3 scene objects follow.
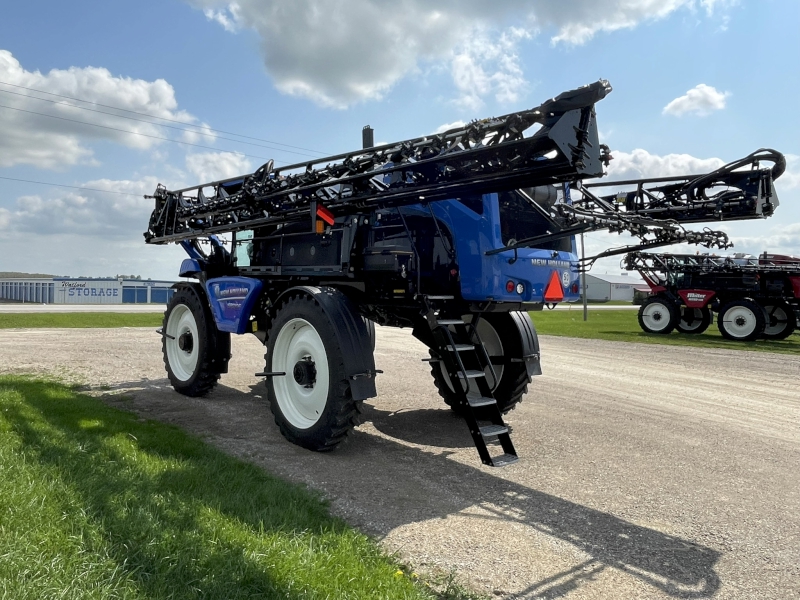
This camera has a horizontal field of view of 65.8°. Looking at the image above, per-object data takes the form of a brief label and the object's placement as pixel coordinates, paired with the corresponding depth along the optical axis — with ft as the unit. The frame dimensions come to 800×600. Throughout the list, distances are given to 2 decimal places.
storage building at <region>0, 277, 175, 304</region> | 193.77
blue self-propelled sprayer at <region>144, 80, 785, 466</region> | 15.79
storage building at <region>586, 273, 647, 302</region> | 284.41
